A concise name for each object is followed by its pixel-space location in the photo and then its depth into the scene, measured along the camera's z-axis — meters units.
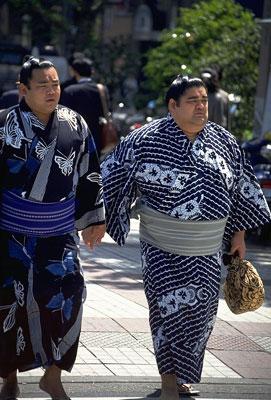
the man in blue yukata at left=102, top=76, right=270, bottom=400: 6.50
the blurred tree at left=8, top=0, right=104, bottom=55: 34.72
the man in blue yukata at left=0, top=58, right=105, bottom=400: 6.27
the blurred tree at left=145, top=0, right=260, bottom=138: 20.72
